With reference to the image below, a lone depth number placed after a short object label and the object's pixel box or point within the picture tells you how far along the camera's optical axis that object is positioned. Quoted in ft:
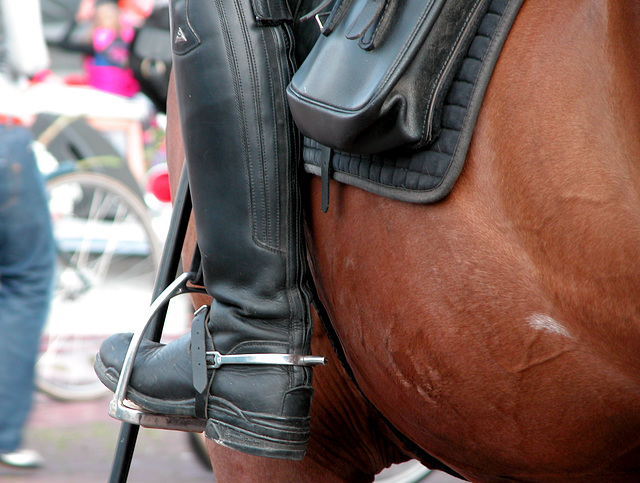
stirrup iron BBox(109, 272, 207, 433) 12.83
